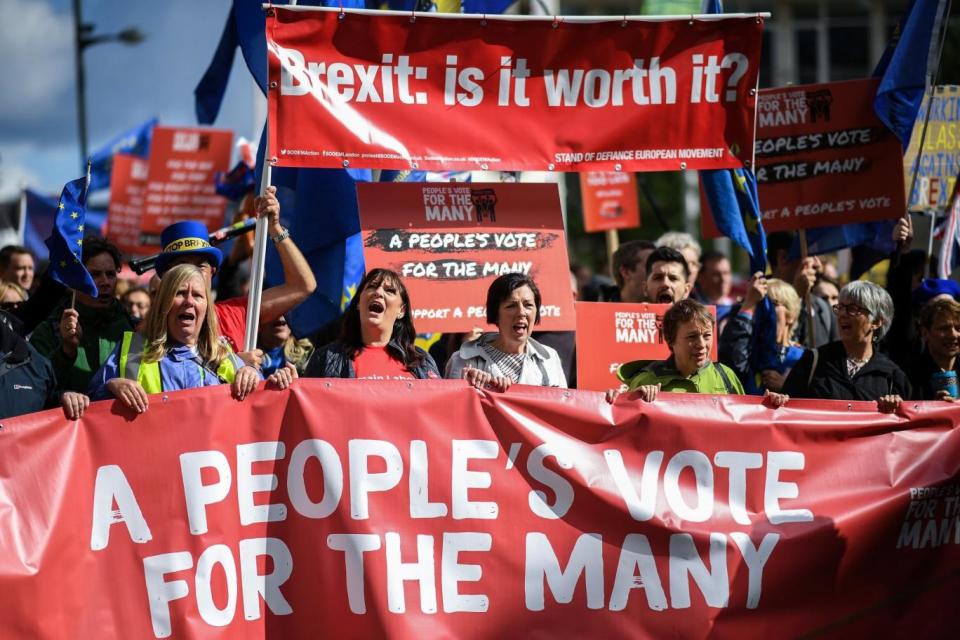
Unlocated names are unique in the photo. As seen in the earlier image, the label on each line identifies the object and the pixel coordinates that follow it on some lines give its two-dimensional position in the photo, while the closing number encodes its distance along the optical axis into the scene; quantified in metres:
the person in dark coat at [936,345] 12.44
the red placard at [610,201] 22.87
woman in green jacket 11.28
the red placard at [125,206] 26.55
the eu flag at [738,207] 13.85
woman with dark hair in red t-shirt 10.87
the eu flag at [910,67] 14.62
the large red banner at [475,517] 9.55
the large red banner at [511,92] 11.80
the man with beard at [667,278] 13.54
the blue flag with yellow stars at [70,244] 11.42
